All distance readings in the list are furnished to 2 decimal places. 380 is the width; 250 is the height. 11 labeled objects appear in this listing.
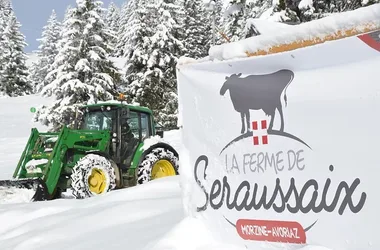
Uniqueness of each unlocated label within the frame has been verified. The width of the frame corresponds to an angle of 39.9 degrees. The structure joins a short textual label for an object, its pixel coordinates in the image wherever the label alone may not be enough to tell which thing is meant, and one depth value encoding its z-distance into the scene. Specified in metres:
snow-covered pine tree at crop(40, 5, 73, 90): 28.32
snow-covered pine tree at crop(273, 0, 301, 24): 12.24
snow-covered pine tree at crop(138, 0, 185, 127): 31.45
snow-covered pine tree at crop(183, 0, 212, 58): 47.69
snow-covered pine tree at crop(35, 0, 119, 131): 27.27
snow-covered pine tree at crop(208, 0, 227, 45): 46.41
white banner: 2.84
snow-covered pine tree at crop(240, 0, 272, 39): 14.41
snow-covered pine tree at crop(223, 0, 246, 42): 14.90
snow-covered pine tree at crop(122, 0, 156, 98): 32.41
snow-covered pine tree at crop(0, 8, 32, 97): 56.41
